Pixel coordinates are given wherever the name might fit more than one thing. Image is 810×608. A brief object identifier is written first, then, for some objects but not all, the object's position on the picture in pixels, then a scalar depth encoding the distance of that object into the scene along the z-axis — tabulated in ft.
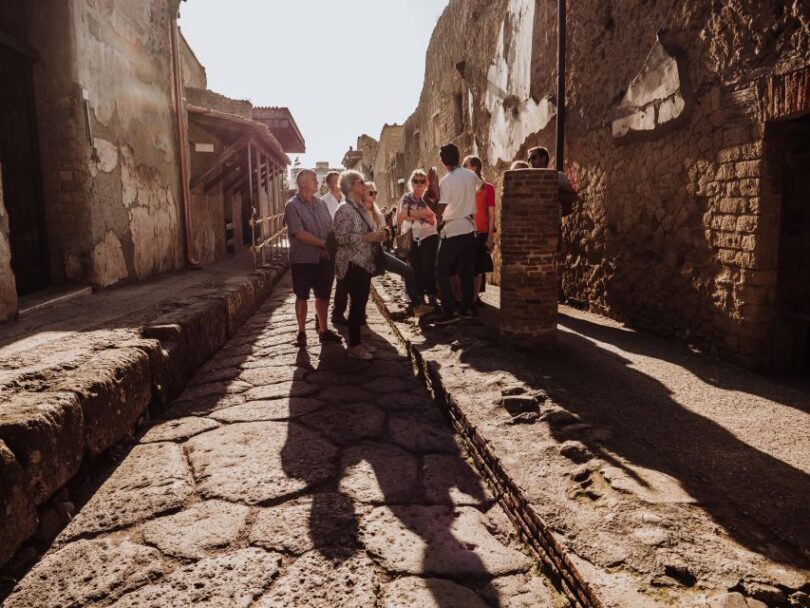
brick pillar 14.12
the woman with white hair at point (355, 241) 14.89
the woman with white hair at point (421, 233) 18.62
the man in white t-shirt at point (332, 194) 24.34
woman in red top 18.45
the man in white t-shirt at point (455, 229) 16.77
